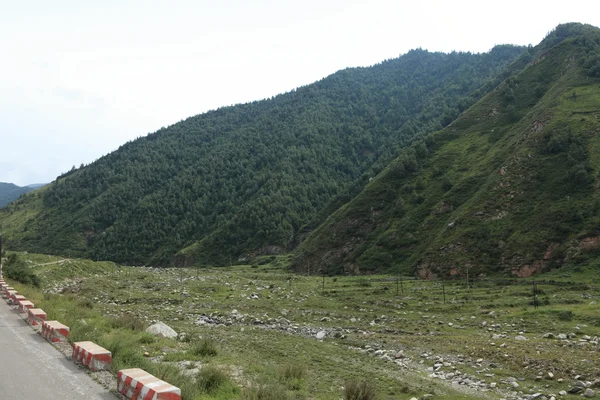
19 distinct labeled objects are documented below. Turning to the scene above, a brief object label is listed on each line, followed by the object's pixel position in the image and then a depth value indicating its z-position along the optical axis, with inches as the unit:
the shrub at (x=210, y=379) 480.7
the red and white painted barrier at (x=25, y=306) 857.3
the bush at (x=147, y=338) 736.3
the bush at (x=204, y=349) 689.0
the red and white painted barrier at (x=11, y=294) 1019.7
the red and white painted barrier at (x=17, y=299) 946.8
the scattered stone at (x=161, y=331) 887.9
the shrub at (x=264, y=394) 413.2
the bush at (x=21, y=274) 1515.7
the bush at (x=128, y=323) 847.7
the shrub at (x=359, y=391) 498.3
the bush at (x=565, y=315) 1151.6
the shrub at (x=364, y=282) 2028.1
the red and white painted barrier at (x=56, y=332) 649.0
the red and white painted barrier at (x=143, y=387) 376.8
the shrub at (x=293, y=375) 576.1
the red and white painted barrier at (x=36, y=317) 771.4
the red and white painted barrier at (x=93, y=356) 502.6
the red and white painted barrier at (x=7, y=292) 1092.5
